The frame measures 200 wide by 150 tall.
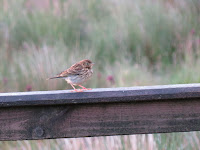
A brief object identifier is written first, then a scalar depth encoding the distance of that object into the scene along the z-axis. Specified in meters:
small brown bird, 8.76
